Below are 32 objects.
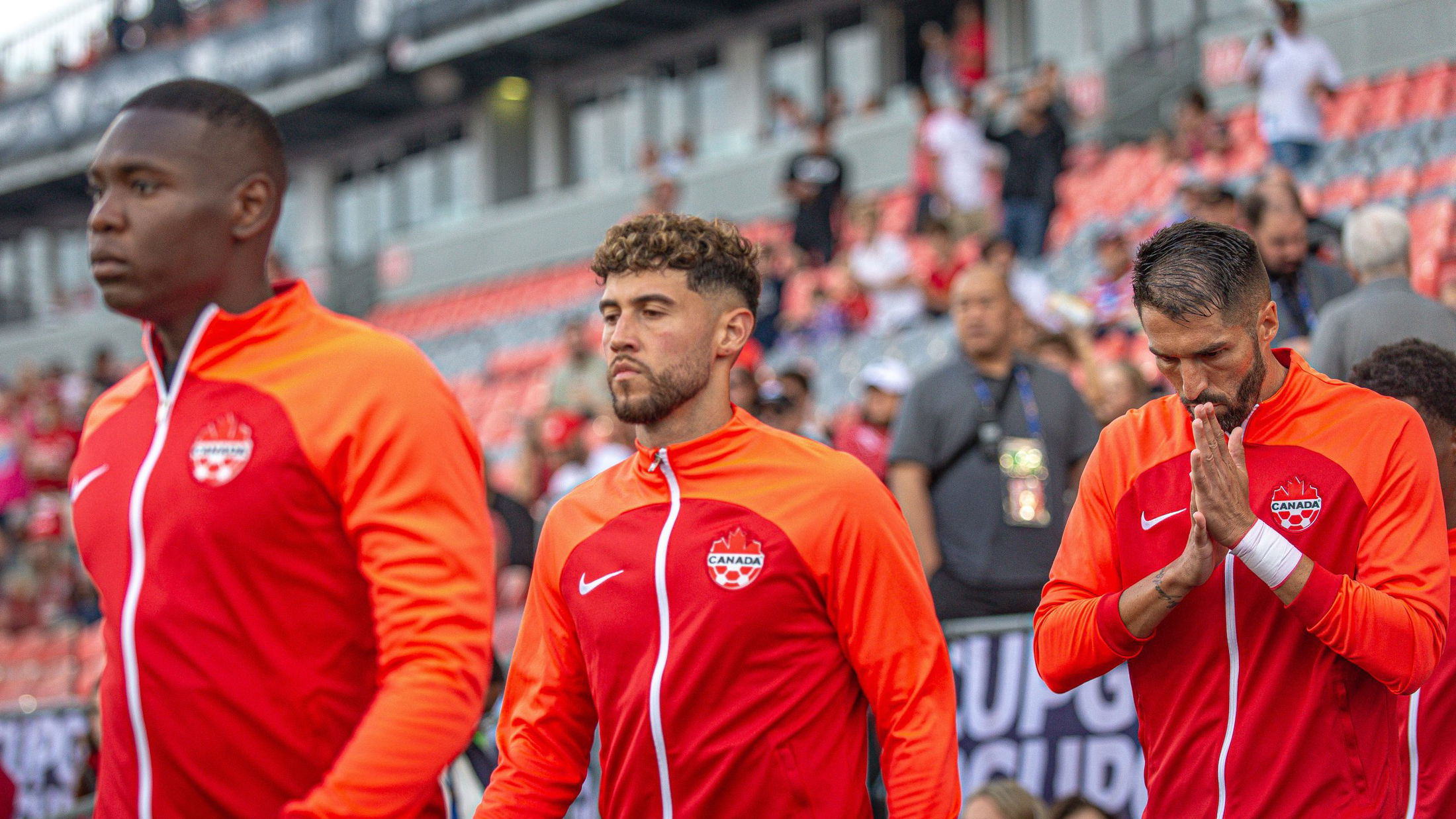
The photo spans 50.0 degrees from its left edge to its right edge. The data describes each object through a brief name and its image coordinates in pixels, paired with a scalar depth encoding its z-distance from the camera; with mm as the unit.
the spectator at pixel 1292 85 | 12297
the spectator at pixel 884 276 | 12328
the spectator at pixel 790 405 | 6543
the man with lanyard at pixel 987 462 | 5906
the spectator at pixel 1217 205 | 6719
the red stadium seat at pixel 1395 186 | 11617
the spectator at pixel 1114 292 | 8656
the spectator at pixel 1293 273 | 5656
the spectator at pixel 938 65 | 19562
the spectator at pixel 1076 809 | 5172
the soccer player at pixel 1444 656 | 3480
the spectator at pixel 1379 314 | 4598
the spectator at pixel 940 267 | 11086
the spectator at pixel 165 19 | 32312
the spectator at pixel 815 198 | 14977
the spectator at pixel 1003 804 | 4945
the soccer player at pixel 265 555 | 2568
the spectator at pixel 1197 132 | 13344
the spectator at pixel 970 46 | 17484
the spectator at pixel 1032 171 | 13547
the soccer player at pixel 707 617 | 3172
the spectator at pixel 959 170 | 14969
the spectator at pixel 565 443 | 9211
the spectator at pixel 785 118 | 20891
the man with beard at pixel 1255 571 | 2879
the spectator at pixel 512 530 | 7188
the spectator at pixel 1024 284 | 9523
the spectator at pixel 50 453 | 15062
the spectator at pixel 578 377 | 11398
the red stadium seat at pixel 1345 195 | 11539
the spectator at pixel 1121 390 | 6773
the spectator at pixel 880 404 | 7426
